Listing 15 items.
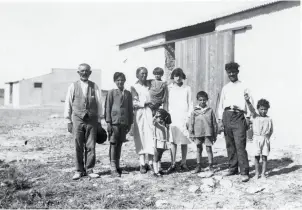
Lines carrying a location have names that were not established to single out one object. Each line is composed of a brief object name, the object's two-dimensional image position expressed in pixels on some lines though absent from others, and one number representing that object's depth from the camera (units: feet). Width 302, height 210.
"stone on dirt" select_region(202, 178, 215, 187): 16.12
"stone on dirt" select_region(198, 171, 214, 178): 17.95
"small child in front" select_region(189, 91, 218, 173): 18.60
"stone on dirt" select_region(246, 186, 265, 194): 15.05
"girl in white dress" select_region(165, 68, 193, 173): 19.43
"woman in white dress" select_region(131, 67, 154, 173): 18.67
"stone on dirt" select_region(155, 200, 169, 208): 13.53
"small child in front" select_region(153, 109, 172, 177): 18.35
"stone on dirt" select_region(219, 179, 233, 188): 16.14
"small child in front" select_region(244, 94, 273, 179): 17.26
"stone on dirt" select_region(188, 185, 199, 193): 15.44
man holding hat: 17.48
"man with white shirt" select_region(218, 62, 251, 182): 17.26
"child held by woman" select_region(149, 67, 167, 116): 19.84
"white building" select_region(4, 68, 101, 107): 132.67
